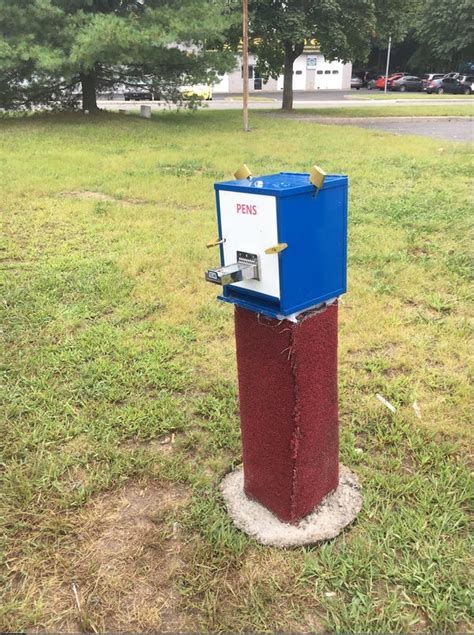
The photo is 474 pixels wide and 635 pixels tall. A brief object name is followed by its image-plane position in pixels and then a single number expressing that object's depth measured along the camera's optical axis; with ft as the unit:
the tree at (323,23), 65.51
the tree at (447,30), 129.49
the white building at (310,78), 164.76
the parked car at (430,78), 126.82
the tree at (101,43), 40.63
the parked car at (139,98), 98.41
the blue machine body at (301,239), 5.41
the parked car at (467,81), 122.42
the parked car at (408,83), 135.03
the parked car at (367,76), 166.20
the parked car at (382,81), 138.47
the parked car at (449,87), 122.01
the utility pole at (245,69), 45.71
